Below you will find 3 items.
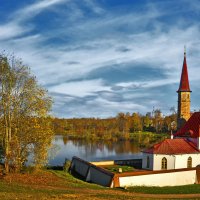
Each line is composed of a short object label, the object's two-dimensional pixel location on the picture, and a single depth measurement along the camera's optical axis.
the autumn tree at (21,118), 25.88
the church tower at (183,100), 45.46
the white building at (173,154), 34.50
